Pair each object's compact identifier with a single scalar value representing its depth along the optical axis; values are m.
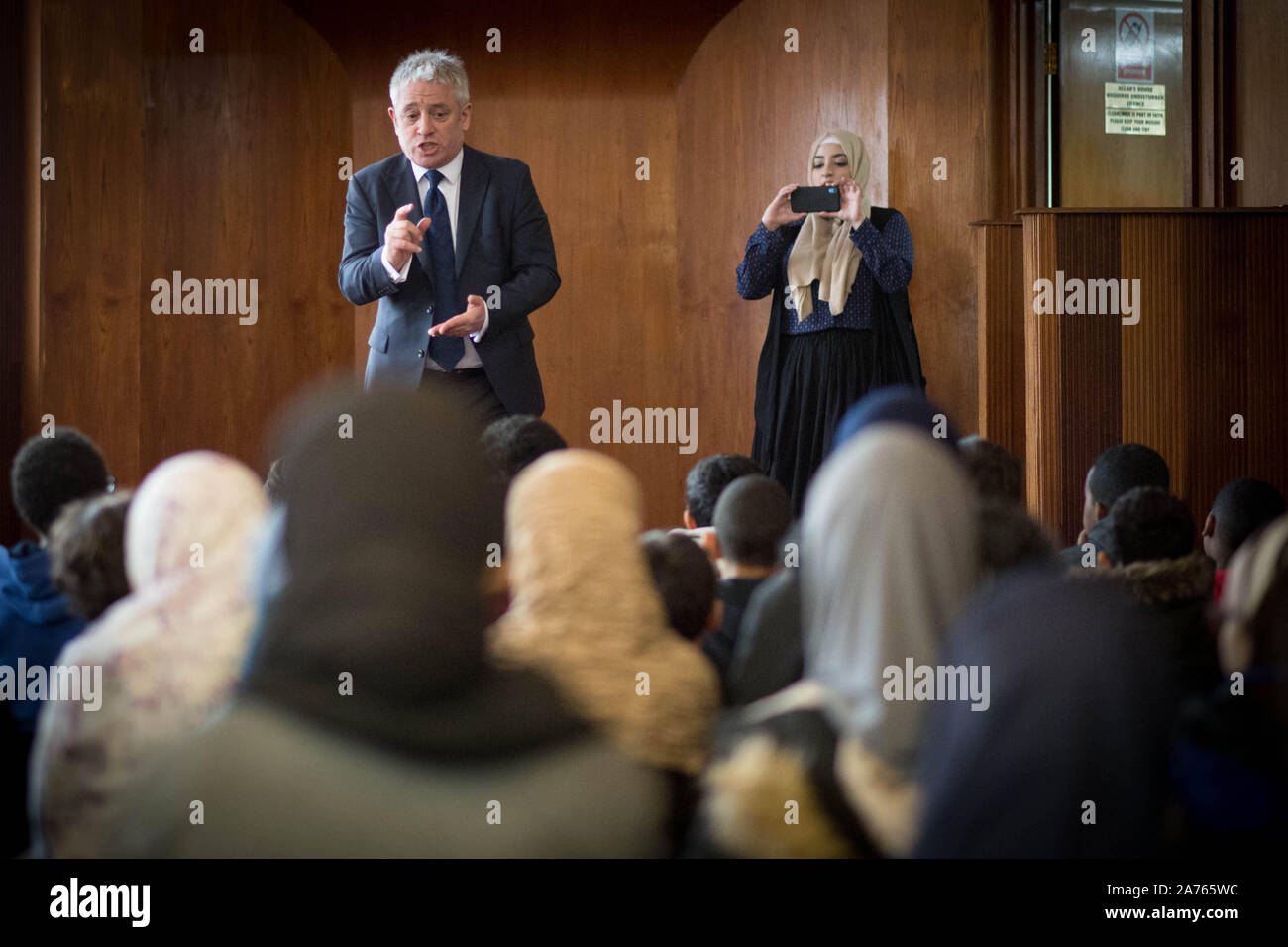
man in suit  8.76
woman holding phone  9.45
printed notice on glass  10.51
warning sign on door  10.49
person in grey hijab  5.02
